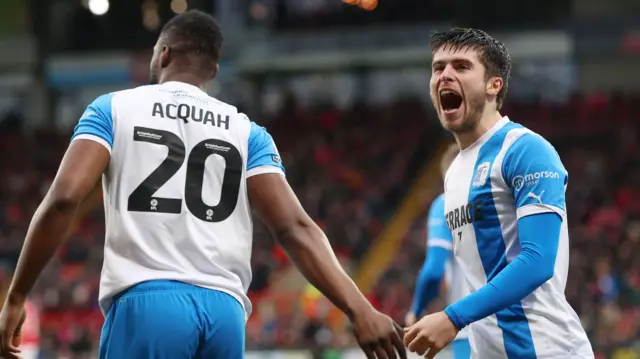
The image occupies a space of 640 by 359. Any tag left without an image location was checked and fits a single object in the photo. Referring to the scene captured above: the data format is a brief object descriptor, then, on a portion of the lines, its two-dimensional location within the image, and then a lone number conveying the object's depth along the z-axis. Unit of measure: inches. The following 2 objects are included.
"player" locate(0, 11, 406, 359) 298.4
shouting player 311.4
